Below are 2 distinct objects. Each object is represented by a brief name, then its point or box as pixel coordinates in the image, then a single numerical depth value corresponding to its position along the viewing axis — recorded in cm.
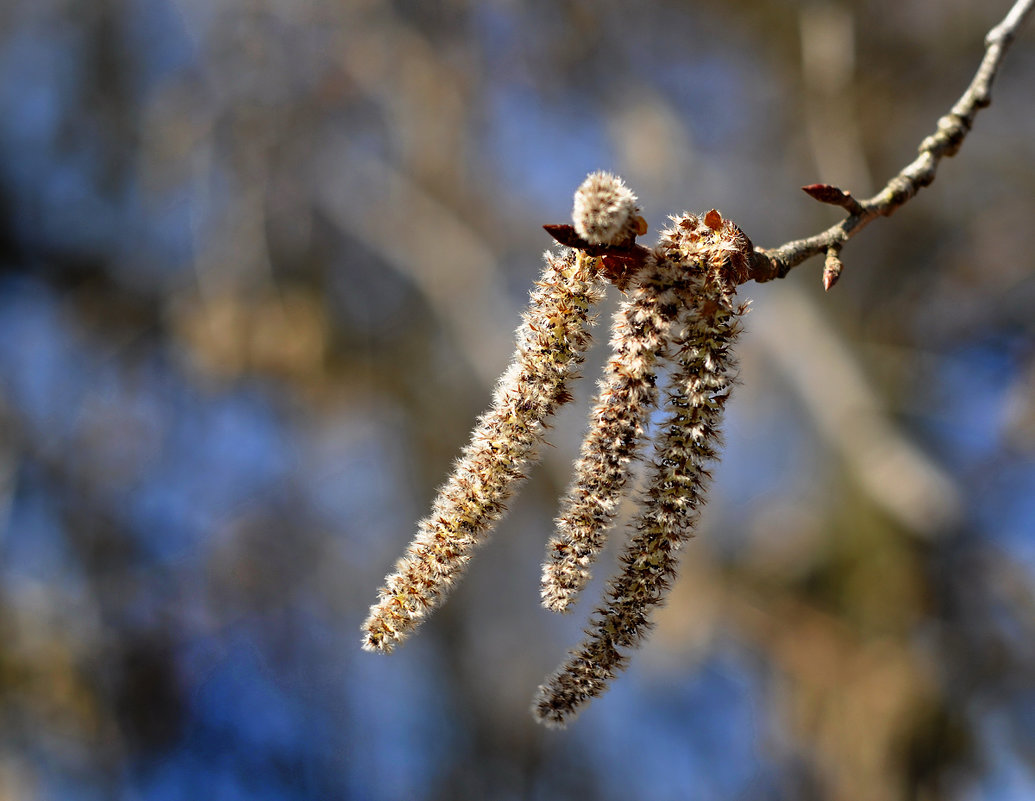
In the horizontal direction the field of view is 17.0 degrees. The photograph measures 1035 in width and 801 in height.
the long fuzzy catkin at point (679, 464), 51
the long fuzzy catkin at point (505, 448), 52
